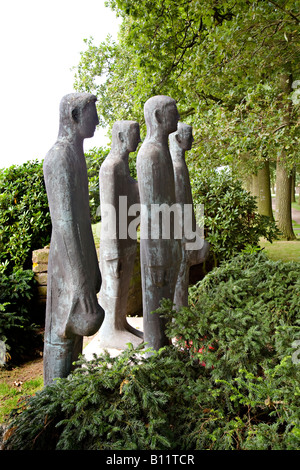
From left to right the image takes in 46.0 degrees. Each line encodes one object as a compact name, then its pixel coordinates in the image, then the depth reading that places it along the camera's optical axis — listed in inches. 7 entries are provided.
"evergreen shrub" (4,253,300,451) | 65.1
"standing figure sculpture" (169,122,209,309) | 147.9
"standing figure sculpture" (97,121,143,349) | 148.9
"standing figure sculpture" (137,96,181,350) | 116.9
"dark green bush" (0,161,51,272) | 241.1
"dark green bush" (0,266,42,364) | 193.6
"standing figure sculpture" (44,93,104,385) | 89.4
